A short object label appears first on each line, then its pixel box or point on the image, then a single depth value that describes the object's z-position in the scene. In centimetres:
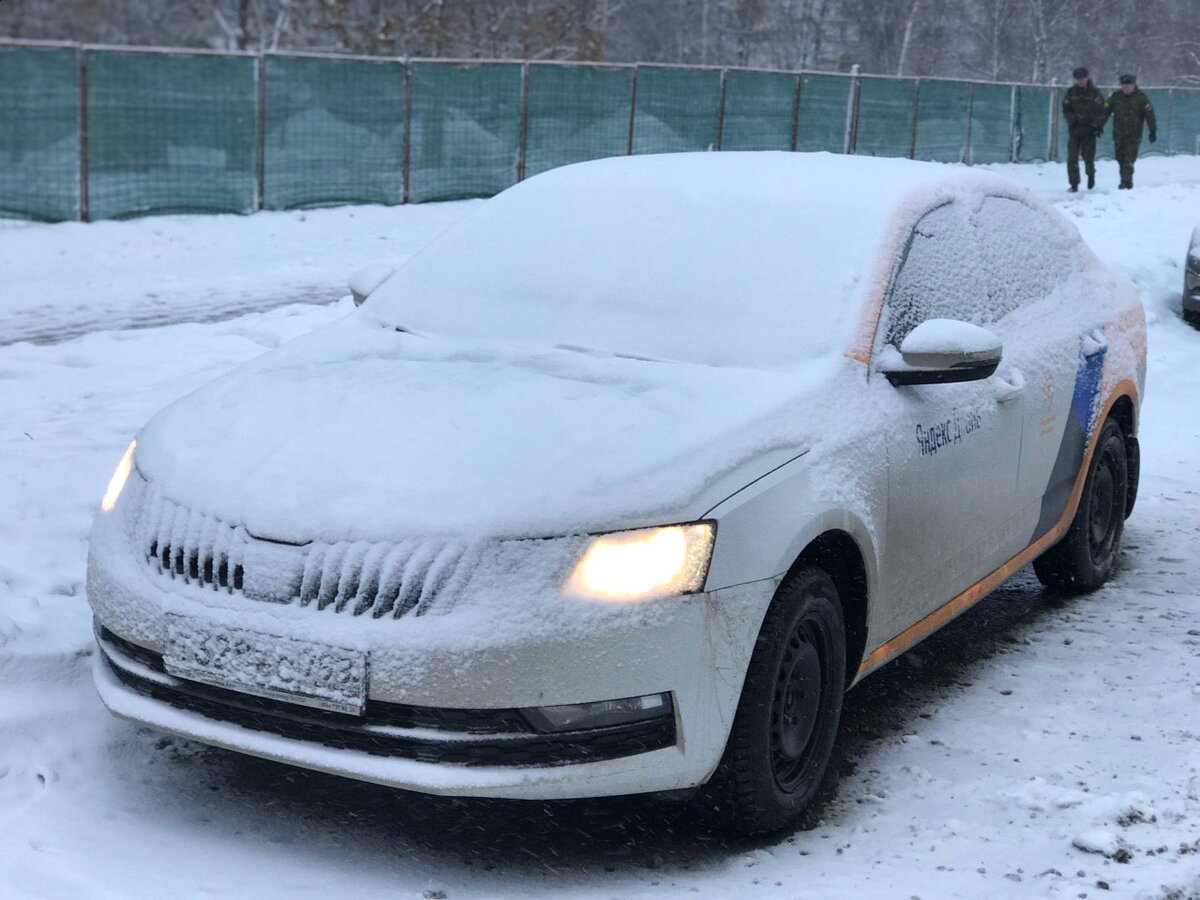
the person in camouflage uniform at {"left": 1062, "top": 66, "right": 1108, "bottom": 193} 2331
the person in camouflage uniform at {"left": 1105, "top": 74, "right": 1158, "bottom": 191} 2433
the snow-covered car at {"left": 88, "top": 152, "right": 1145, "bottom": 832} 345
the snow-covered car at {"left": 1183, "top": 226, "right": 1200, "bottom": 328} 1289
